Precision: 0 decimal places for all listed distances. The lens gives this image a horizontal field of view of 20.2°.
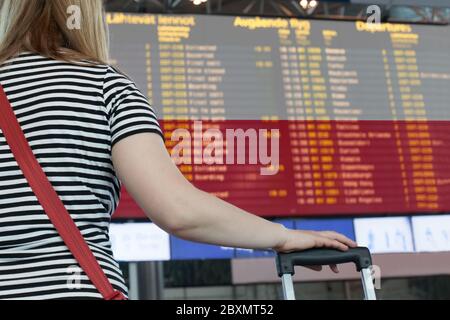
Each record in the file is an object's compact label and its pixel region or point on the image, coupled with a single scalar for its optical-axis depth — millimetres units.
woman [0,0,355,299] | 1549
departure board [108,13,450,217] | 6490
